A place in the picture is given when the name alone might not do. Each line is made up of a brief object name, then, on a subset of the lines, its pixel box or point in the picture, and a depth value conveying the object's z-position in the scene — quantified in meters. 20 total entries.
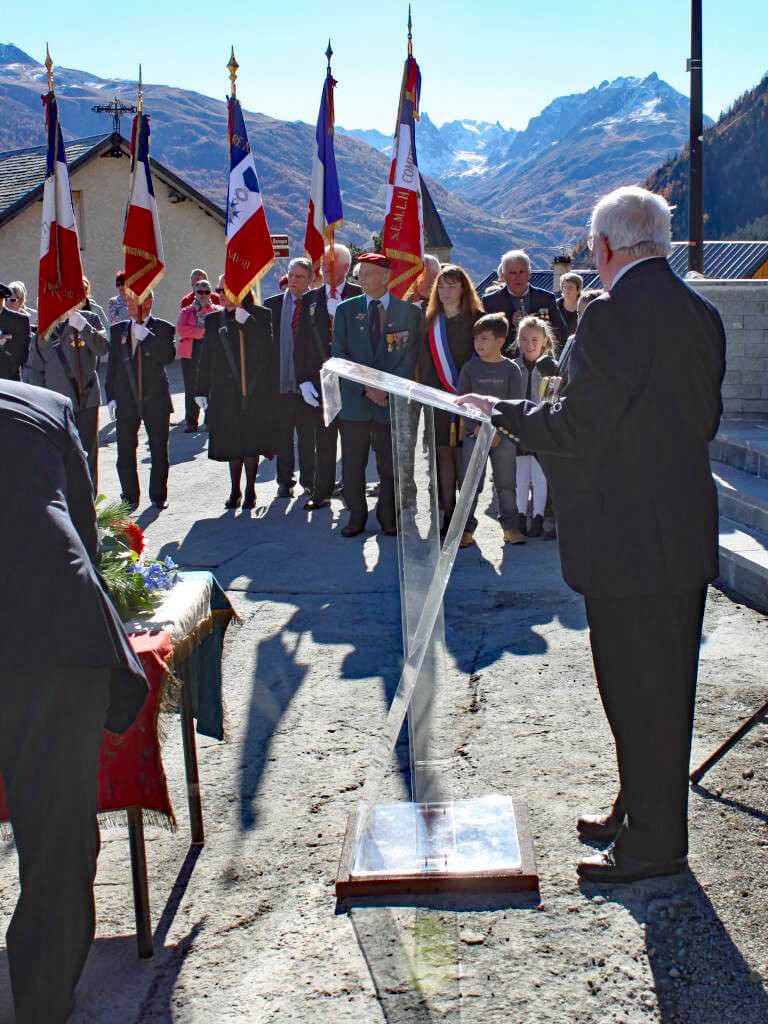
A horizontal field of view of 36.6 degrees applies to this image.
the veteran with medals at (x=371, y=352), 8.52
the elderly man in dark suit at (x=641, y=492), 3.37
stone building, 30.61
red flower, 3.98
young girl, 8.47
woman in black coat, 10.11
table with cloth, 3.34
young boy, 8.13
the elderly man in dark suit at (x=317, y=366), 9.98
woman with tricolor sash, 8.48
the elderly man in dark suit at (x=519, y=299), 9.60
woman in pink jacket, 15.12
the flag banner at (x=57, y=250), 9.66
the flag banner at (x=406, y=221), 9.77
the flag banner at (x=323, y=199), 10.82
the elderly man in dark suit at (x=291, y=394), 10.25
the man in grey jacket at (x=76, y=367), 9.66
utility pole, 15.55
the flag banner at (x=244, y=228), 10.34
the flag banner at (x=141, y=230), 10.50
